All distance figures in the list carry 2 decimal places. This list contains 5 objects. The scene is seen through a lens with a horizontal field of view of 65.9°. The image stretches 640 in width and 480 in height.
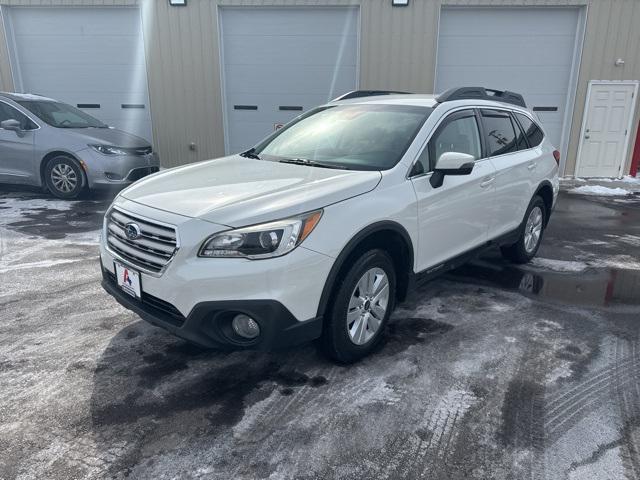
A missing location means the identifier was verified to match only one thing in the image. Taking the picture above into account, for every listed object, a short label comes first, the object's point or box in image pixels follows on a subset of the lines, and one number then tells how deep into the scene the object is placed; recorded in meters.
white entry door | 10.92
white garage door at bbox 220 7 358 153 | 10.86
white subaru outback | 2.59
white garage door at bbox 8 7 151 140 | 11.07
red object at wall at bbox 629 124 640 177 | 11.38
